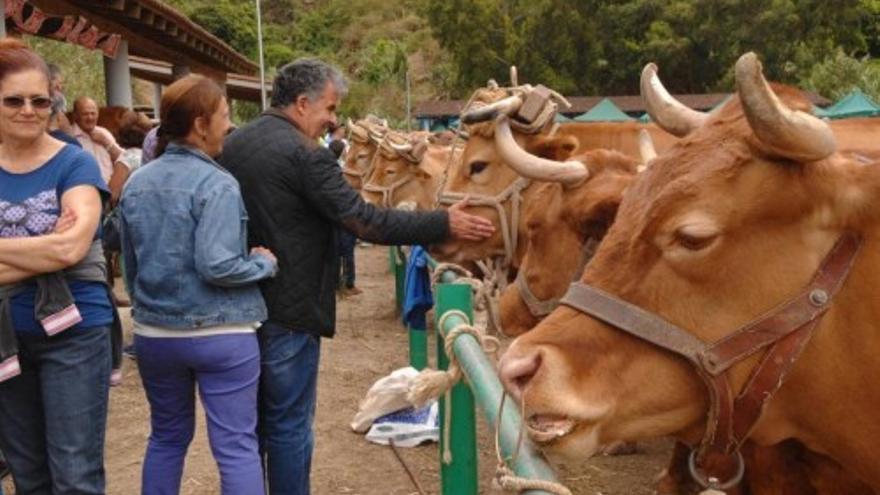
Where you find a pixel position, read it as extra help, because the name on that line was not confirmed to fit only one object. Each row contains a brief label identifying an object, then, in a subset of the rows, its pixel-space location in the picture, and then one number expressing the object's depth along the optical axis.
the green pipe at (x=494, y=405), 2.08
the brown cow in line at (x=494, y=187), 5.40
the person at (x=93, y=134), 7.23
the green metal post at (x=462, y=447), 3.44
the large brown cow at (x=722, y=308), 2.12
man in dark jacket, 3.90
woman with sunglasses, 3.31
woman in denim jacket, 3.62
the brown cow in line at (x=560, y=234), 3.96
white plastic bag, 6.34
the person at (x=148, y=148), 5.86
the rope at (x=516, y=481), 1.93
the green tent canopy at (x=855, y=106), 16.77
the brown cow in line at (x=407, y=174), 9.57
